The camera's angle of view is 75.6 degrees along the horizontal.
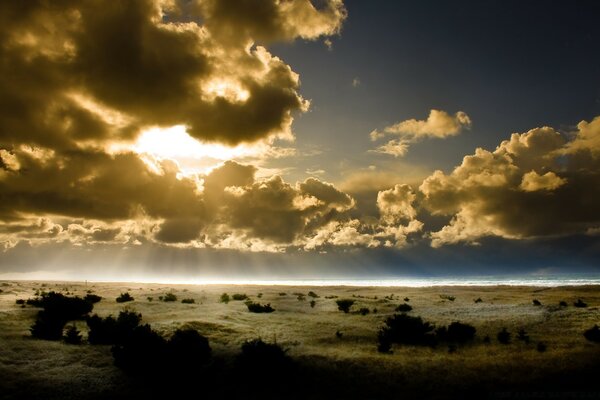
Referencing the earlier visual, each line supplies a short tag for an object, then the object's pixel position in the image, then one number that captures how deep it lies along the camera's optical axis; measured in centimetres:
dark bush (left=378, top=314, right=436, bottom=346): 1759
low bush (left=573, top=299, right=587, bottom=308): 2824
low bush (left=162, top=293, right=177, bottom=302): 3516
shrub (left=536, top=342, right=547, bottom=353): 1538
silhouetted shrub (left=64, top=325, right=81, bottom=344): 1741
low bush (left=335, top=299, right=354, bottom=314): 2794
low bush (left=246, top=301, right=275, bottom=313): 2800
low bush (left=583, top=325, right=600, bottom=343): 1647
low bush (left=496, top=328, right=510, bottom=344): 1710
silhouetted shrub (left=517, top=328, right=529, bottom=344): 1727
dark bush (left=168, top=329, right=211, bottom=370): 1376
